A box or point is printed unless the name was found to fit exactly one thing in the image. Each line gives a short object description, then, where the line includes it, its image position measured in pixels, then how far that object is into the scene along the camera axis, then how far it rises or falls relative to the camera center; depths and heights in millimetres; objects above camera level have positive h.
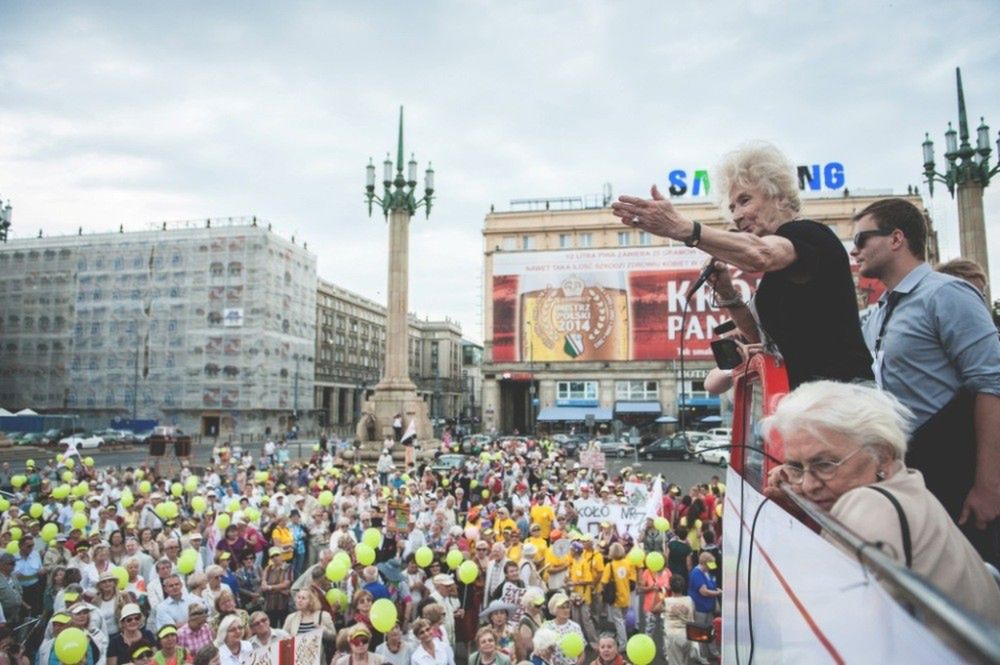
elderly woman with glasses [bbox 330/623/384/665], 5964 -2334
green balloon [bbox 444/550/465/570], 8969 -2242
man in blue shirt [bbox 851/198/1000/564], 2227 +76
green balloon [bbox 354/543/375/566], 8281 -2012
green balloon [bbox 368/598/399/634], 6395 -2164
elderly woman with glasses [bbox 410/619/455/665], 6203 -2437
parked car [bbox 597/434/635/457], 35750 -3128
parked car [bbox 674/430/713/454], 35966 -2560
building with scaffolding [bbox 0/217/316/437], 50969 +5848
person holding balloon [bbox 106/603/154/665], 6570 -2399
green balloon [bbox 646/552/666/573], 8922 -2305
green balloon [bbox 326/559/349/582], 7922 -2103
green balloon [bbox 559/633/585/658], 6074 -2338
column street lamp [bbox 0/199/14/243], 30156 +8606
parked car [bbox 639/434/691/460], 35544 -3128
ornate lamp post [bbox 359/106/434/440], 30234 +4538
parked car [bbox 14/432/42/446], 40856 -2450
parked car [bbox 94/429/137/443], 43297 -2434
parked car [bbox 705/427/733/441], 34425 -2220
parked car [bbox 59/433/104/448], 40956 -2577
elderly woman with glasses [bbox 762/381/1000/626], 1288 -223
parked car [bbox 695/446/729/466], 31398 -3237
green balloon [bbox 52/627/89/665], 5801 -2188
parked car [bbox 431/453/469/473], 23122 -2521
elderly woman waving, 2117 +444
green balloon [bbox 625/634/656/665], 5945 -2340
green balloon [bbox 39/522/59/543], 10109 -2029
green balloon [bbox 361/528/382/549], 9620 -2090
